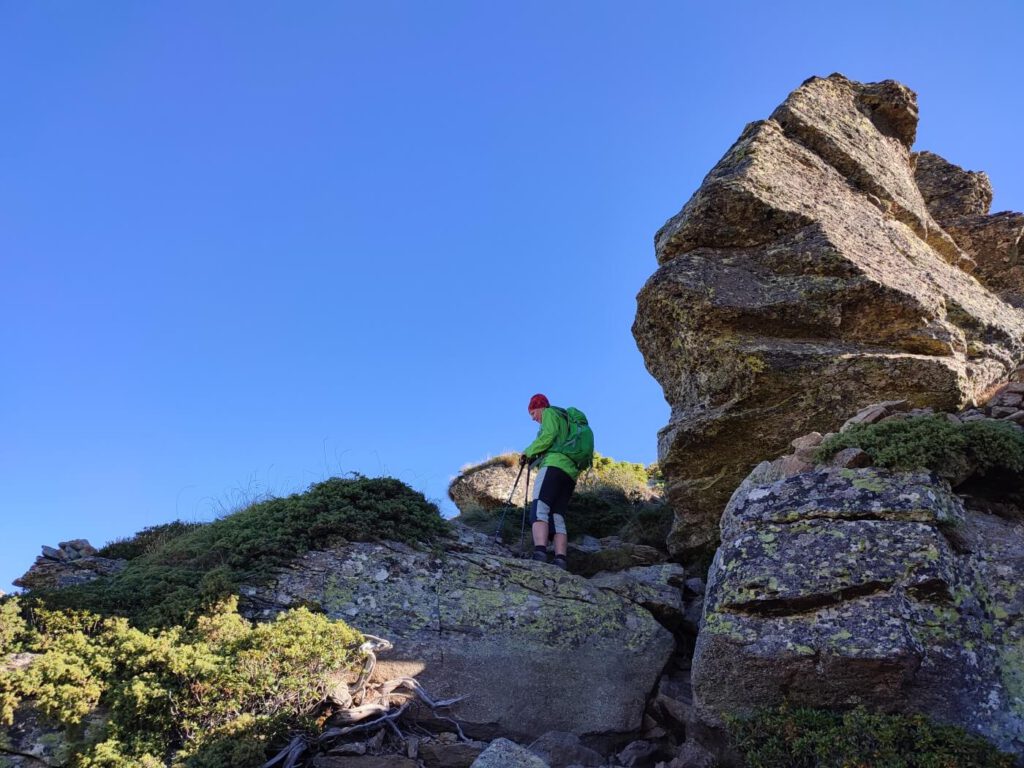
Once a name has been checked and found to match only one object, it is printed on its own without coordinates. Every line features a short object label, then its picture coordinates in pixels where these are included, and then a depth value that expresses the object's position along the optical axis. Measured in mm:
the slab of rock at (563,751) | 6992
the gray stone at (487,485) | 19956
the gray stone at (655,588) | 10031
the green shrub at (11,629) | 7086
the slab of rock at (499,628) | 8102
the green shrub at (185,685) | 6207
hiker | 11555
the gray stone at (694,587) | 11070
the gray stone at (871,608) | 5957
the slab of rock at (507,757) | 5945
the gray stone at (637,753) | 7547
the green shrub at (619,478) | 17828
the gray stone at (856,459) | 7793
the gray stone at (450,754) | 6910
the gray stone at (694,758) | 6883
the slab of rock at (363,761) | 6555
